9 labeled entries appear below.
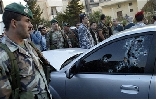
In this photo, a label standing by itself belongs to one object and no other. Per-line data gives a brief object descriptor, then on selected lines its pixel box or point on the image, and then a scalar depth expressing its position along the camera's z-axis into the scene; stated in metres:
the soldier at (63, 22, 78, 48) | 5.18
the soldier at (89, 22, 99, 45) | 4.87
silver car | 1.85
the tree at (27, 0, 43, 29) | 19.82
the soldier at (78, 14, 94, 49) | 4.26
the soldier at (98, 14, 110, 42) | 5.40
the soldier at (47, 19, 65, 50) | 5.00
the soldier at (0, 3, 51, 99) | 1.48
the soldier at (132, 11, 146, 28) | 3.95
